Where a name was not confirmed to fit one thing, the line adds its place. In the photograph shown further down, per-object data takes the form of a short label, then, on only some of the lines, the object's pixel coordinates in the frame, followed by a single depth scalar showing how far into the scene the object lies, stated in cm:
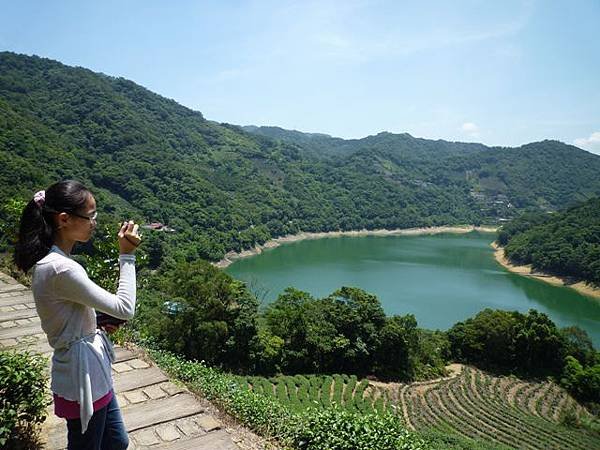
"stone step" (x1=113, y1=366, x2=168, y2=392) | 286
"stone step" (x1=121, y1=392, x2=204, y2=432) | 247
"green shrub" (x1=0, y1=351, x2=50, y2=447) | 193
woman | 134
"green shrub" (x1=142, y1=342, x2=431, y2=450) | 276
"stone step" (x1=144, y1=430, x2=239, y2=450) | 229
